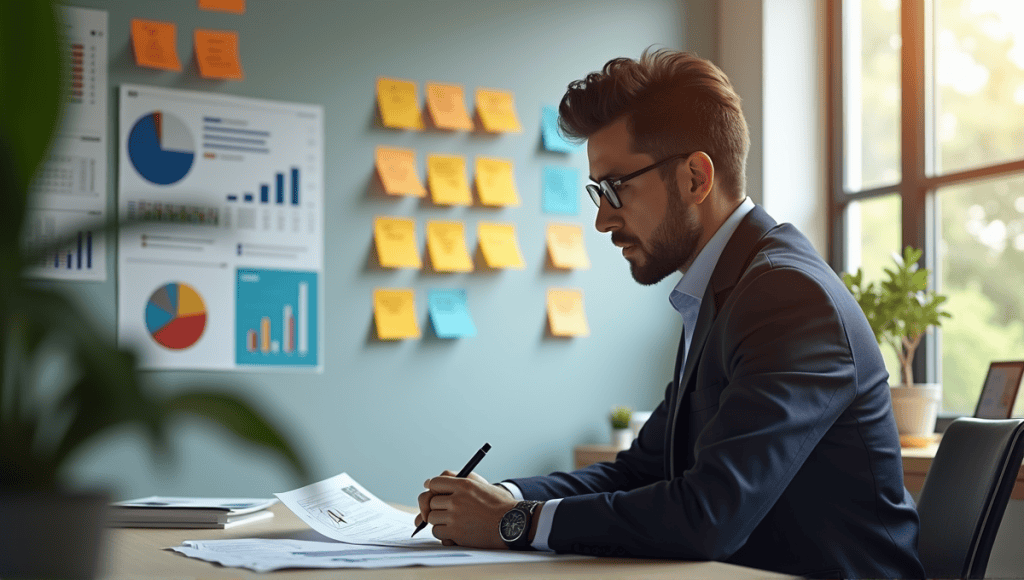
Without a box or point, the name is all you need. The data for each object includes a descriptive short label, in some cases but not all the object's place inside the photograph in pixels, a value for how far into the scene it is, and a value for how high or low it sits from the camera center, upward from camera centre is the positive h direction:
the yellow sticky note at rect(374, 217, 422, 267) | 2.54 +0.16
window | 2.50 +0.41
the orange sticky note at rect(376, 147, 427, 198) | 2.55 +0.36
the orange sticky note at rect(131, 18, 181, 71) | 2.30 +0.64
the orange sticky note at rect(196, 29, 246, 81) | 2.37 +0.63
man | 0.98 -0.11
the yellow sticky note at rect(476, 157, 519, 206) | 2.67 +0.34
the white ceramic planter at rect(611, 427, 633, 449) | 2.69 -0.39
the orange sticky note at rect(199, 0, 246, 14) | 2.39 +0.76
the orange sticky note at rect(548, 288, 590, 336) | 2.76 -0.03
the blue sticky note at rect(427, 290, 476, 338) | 2.59 -0.04
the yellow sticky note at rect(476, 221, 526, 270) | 2.66 +0.16
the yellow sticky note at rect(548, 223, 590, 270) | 2.76 +0.16
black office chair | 1.15 -0.25
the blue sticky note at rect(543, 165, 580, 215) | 2.79 +0.33
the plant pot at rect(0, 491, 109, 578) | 0.51 -0.13
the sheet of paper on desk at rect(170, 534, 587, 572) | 0.87 -0.25
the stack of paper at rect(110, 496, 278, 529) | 1.26 -0.29
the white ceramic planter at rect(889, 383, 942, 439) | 2.26 -0.26
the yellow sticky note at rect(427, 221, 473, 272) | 2.60 +0.15
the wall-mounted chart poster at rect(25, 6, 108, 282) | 2.20 +0.32
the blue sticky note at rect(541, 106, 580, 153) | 2.79 +0.50
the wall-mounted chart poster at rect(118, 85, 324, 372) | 2.29 +0.16
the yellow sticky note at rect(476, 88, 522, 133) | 2.69 +0.55
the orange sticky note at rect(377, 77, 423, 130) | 2.57 +0.55
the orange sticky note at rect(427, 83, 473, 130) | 2.63 +0.55
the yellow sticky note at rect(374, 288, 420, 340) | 2.53 -0.03
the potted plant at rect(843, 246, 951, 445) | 2.27 -0.05
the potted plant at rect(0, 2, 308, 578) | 0.40 -0.03
